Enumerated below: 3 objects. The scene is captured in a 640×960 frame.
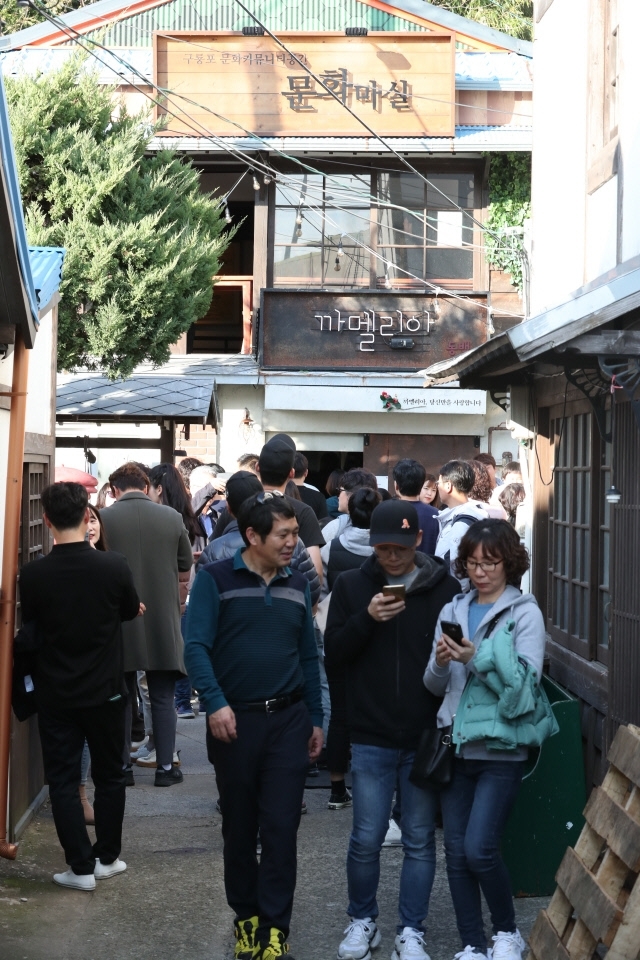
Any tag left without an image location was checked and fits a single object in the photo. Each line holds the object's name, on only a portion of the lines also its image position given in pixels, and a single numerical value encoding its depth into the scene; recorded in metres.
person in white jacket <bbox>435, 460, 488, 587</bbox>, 6.99
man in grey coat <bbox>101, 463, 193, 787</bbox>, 7.50
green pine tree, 14.76
